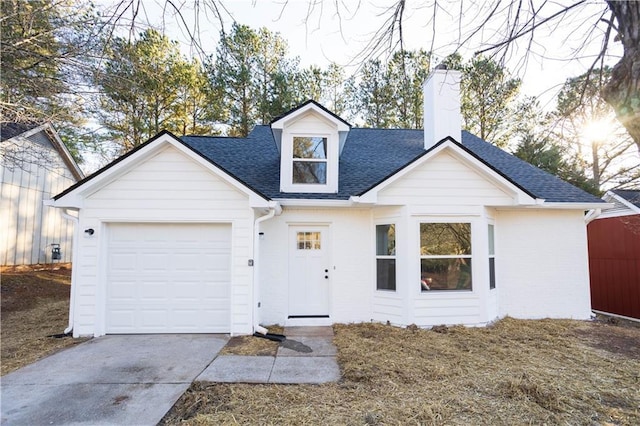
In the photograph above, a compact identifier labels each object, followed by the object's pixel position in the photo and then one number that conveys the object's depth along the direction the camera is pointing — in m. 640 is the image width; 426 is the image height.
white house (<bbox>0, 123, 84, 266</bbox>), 12.34
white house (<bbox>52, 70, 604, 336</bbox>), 6.62
